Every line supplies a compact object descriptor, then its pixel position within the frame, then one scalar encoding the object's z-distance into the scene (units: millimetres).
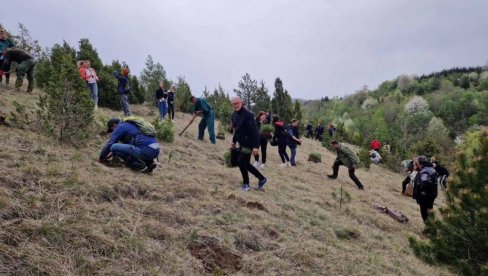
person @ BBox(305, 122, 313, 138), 30391
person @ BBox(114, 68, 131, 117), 11090
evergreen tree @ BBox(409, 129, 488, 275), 4531
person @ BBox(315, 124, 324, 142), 29389
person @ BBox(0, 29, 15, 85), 10242
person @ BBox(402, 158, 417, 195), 12023
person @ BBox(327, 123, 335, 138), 28650
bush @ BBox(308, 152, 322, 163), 15188
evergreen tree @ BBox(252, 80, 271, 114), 36781
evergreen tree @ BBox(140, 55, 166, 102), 27003
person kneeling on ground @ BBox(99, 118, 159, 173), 5977
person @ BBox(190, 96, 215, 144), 11750
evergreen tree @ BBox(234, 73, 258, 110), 40031
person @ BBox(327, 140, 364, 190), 10719
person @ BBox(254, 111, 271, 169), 10750
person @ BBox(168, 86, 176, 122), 15672
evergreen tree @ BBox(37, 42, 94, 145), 6836
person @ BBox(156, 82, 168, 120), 14039
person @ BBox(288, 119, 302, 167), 11609
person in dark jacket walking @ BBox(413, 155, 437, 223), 7438
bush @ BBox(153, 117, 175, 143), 10117
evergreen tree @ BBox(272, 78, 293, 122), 30688
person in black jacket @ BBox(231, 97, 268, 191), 6609
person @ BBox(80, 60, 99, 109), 10617
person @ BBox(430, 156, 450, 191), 12742
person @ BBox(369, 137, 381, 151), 21828
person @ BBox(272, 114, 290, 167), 11508
